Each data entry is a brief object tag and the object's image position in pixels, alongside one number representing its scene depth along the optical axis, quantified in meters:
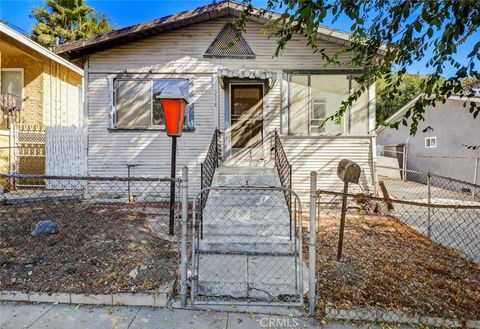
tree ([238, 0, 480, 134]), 2.84
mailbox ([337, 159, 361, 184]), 3.99
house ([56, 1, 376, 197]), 7.68
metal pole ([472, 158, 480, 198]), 10.59
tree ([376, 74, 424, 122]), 23.65
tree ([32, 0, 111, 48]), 19.81
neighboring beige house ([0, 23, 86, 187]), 9.19
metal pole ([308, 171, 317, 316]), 2.97
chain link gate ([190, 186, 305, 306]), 3.31
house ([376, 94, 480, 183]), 11.70
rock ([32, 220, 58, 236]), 4.62
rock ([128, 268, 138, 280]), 3.50
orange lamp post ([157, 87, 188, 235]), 4.48
